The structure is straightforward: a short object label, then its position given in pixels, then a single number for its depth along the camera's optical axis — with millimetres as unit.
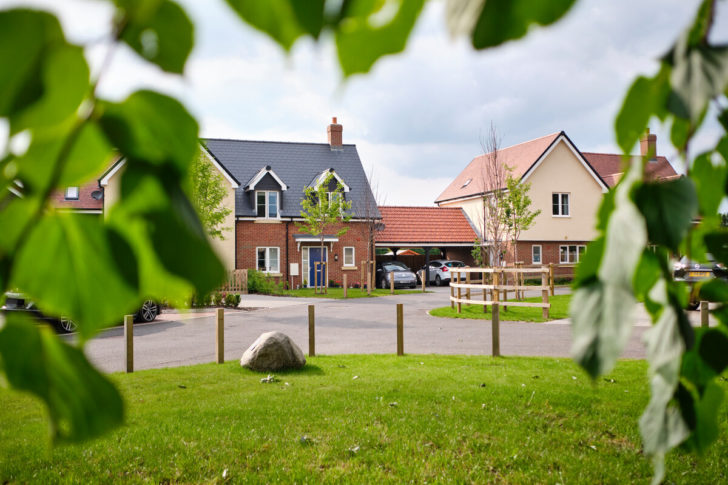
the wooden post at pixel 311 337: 10661
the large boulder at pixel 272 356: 9500
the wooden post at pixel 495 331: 10445
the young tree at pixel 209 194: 22031
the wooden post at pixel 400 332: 10820
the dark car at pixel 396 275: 32031
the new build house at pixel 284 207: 31609
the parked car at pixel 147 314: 16047
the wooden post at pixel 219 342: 10172
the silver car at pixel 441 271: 35875
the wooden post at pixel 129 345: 9180
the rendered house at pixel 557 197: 35344
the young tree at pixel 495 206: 26605
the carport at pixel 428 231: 35938
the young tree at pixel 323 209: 30906
